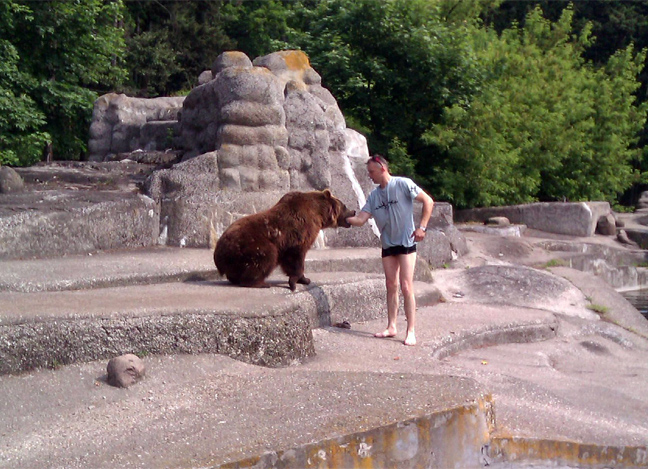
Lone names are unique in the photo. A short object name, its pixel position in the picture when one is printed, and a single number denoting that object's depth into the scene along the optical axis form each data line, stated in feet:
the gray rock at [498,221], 50.57
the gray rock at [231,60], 32.55
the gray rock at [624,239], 56.09
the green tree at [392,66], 52.26
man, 19.80
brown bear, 19.54
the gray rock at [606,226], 56.39
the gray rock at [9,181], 24.68
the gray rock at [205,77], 36.30
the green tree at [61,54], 46.83
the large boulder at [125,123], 40.37
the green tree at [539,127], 52.65
